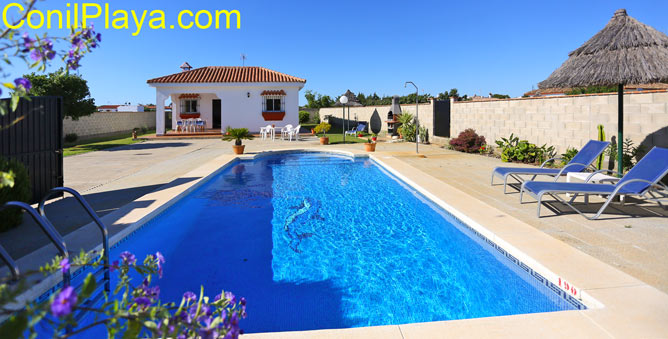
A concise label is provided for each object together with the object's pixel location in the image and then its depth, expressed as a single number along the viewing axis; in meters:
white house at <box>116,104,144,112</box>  58.86
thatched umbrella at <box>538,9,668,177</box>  7.12
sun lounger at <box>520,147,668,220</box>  5.59
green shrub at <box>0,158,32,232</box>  5.34
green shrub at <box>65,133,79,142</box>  22.16
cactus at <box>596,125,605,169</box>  9.20
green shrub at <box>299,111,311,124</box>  38.56
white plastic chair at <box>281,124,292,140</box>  22.62
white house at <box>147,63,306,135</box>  26.98
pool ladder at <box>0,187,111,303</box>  2.74
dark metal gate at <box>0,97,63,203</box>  6.55
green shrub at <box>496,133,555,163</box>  11.57
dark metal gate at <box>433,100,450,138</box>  18.33
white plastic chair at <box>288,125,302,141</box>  22.14
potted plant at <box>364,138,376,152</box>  15.86
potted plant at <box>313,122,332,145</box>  19.28
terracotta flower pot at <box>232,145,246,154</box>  15.05
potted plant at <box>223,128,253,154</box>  15.09
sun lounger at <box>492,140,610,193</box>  7.52
